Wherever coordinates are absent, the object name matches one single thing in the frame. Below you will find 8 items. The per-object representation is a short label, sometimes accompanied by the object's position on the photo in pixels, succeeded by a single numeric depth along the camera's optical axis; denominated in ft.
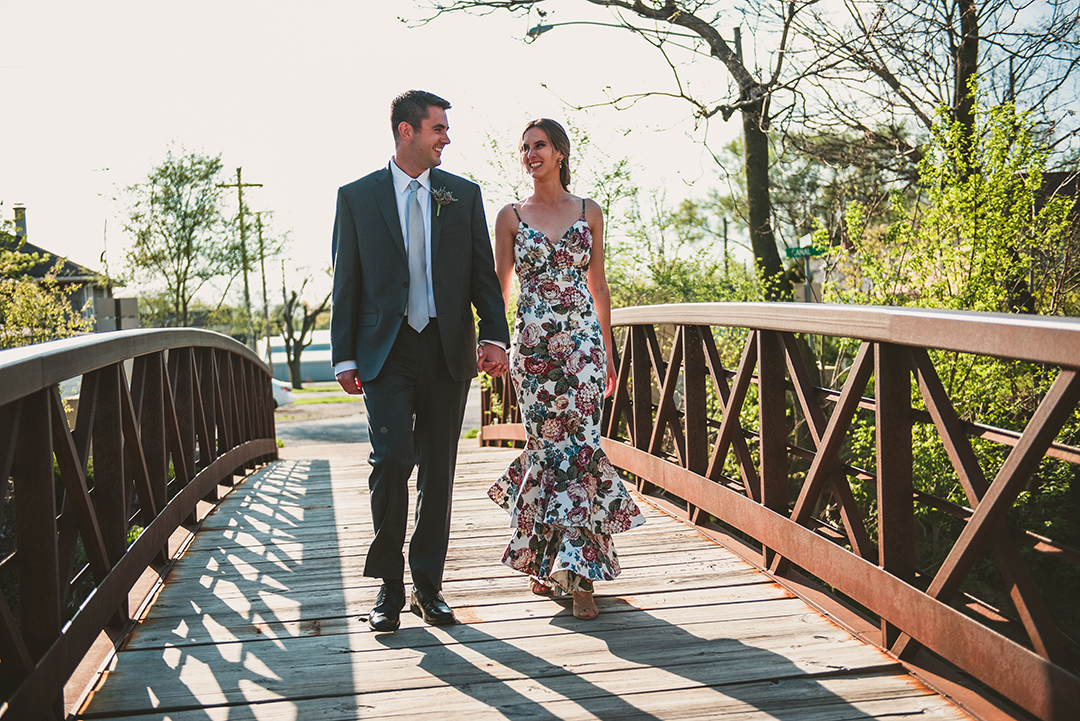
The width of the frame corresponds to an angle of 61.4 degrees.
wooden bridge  7.20
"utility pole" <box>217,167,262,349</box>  105.52
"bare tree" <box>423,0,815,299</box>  31.27
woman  10.99
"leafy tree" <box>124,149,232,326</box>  98.02
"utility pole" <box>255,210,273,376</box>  114.73
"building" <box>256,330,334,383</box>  205.16
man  10.16
